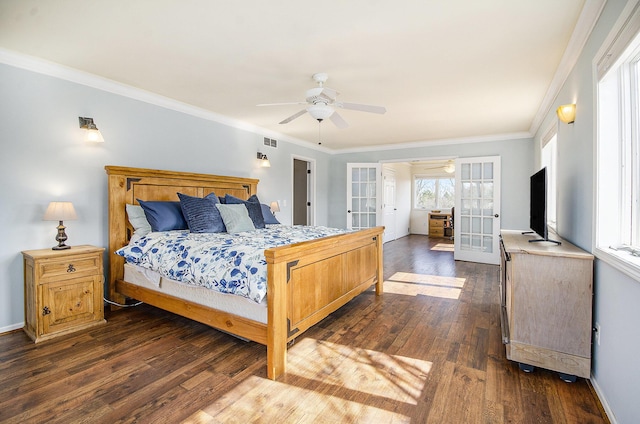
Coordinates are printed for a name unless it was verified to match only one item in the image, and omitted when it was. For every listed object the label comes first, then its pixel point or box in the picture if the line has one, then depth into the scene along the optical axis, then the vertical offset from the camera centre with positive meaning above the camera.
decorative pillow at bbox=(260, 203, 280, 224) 4.39 -0.10
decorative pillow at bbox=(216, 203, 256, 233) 3.40 -0.10
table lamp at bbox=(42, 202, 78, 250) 2.65 -0.06
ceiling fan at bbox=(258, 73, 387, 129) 2.83 +1.03
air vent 5.43 +1.21
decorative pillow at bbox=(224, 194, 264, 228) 3.79 +0.00
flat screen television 2.42 +0.04
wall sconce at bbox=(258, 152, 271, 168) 5.26 +0.84
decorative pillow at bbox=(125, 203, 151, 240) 3.24 -0.12
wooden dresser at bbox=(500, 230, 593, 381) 1.93 -0.65
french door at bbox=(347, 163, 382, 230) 6.94 +0.35
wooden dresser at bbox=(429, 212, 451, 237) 9.04 -0.39
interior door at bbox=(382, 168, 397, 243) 8.01 +0.13
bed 2.05 -0.56
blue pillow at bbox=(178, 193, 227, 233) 3.27 -0.07
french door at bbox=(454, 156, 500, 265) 5.67 +0.00
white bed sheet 2.17 -0.70
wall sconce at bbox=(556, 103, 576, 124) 2.49 +0.81
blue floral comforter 2.15 -0.39
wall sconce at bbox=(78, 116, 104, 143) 3.08 +0.80
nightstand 2.53 -0.72
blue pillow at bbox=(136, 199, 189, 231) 3.27 -0.08
